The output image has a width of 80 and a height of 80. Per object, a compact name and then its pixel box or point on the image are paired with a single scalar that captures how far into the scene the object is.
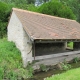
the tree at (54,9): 19.62
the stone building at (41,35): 10.66
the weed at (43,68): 11.09
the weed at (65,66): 11.60
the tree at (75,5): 35.43
